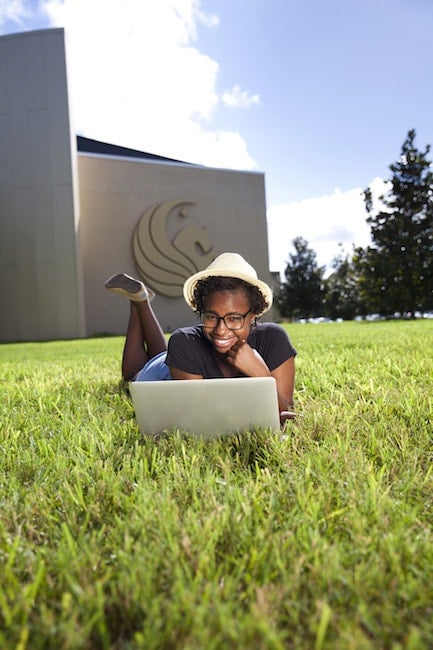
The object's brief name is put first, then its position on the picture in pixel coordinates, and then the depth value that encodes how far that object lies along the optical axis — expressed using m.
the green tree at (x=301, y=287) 41.69
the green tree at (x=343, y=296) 42.64
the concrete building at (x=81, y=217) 20.58
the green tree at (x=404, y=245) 26.91
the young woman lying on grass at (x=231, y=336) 2.41
